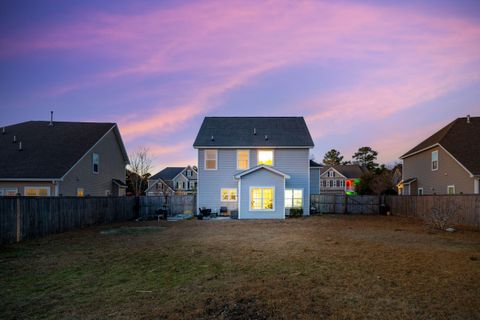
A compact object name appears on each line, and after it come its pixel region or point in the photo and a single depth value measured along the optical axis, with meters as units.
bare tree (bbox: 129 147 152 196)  50.44
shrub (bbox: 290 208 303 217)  23.98
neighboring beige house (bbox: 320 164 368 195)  66.25
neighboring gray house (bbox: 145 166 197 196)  61.16
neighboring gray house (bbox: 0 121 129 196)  20.59
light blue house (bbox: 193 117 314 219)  24.94
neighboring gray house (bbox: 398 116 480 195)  21.98
